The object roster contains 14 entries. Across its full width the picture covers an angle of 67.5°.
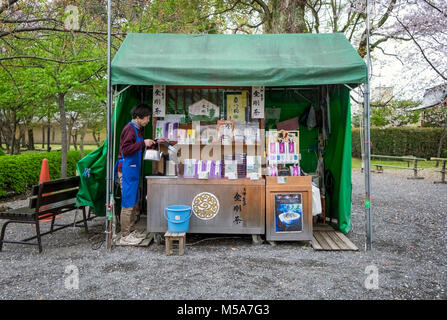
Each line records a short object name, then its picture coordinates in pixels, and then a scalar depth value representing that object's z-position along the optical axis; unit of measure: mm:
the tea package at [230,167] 4789
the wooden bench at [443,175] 12080
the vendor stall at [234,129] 4297
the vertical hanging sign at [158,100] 5297
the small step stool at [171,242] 4307
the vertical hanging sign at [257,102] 5168
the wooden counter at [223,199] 4652
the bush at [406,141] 19469
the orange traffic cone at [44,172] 6238
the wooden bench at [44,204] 4277
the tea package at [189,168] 4846
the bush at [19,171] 7906
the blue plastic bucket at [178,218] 4395
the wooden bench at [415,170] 13202
